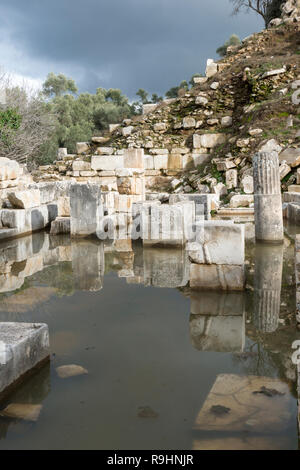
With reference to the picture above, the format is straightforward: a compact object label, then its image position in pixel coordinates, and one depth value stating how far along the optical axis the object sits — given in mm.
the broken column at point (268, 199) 8109
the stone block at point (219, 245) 5230
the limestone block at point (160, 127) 20319
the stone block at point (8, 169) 10920
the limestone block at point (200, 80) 22481
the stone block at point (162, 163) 19188
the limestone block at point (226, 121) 19453
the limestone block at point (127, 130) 20294
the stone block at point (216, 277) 5270
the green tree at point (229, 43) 37875
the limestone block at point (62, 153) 19781
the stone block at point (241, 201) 13336
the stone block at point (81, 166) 16191
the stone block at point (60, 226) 9938
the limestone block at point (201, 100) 20328
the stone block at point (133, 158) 12604
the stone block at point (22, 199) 9648
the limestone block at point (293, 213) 10548
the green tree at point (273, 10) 28641
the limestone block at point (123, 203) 11148
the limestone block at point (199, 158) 18906
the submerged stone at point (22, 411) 2766
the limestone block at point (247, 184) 14087
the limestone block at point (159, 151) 19131
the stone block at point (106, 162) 14750
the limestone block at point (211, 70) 22516
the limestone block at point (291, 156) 13898
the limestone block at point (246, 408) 2576
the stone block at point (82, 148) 20314
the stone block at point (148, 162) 19062
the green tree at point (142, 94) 39741
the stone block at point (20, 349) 3043
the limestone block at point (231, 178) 15039
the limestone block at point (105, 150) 18609
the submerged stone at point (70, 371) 3311
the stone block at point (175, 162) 19125
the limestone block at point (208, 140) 18938
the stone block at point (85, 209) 9172
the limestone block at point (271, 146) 14761
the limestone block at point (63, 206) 10035
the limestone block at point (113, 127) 21606
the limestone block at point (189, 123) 19984
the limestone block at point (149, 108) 22297
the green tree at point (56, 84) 40625
